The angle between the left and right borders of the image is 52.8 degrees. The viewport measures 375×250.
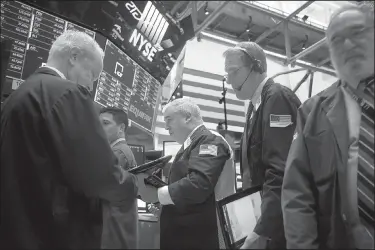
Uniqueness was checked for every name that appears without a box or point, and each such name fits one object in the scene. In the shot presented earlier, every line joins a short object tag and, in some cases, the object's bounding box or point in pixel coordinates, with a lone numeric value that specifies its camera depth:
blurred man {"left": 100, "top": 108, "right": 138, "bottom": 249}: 1.61
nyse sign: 4.06
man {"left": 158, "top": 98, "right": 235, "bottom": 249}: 2.54
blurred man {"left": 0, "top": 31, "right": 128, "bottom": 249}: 1.63
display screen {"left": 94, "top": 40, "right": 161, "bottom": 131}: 3.84
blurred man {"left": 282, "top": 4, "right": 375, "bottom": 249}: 1.46
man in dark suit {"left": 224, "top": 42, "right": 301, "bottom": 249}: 1.78
